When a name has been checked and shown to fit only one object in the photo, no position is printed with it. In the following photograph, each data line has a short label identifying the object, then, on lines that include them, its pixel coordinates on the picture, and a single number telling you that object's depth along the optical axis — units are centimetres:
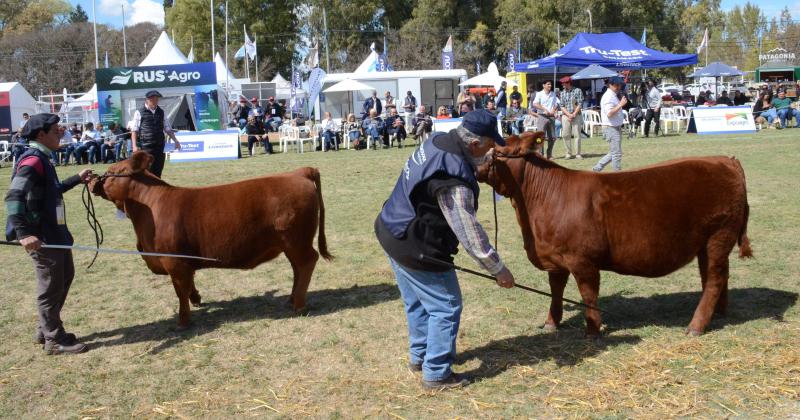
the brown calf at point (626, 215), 524
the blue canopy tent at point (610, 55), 2833
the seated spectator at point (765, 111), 2552
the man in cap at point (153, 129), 1113
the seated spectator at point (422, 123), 2338
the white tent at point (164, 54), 3375
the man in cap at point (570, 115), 1743
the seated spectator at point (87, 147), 2383
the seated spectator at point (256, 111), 2605
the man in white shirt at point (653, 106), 2400
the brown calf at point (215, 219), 627
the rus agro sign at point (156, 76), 2978
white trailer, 3550
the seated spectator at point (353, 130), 2473
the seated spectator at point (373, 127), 2459
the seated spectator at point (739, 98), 3041
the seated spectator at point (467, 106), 1329
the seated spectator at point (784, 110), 2522
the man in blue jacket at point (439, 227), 426
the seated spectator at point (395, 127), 2459
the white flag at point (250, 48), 4262
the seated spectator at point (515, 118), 2444
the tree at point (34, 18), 7369
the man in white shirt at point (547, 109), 1684
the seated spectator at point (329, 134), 2497
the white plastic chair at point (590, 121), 2541
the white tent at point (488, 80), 3722
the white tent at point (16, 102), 3397
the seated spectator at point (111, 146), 2358
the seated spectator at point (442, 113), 2542
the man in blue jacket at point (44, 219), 547
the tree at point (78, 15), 9294
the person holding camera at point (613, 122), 1266
